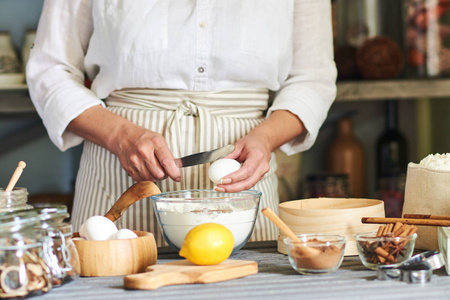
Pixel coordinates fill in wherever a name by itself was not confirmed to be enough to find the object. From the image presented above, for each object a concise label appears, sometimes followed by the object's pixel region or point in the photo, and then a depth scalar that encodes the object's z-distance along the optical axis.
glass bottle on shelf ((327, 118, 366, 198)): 2.94
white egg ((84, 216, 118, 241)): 1.45
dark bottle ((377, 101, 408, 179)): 2.93
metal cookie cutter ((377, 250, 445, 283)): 1.33
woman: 1.89
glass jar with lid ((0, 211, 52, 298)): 1.27
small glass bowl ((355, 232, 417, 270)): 1.39
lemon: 1.39
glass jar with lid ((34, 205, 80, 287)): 1.32
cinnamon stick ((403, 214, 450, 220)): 1.49
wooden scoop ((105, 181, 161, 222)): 1.54
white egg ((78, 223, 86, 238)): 1.46
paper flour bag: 1.53
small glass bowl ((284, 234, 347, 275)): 1.37
